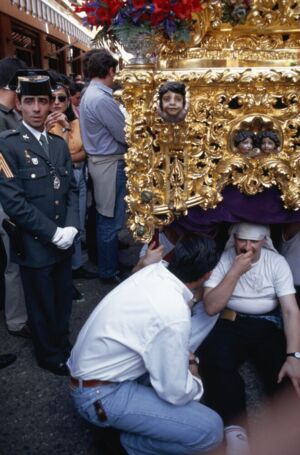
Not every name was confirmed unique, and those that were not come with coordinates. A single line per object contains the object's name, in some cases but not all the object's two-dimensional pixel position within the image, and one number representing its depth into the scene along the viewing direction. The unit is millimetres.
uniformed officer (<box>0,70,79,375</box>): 2303
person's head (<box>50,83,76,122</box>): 3445
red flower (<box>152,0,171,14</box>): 2145
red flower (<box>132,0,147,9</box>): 2168
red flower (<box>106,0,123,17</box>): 2250
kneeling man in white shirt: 1659
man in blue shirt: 3465
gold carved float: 2299
